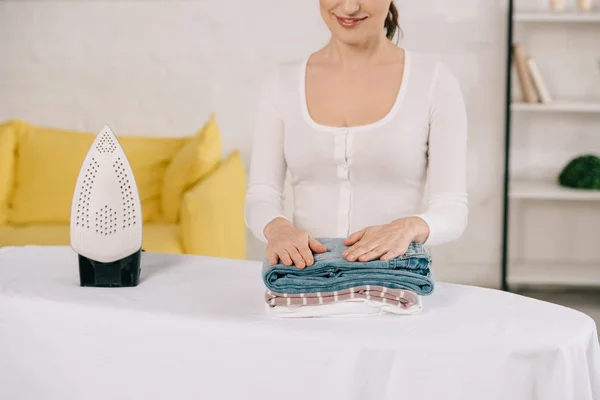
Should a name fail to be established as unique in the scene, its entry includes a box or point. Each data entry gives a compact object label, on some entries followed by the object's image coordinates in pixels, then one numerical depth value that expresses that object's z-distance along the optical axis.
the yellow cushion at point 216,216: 3.17
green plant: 3.87
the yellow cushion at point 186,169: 3.42
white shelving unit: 3.80
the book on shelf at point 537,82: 3.87
